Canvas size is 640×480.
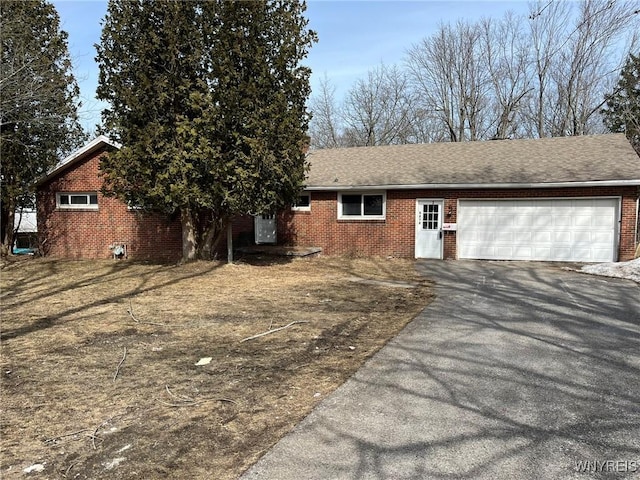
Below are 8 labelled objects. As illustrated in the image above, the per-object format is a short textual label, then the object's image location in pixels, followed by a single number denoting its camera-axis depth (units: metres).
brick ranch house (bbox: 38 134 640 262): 13.06
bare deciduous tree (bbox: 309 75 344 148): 35.38
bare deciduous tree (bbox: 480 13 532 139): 30.27
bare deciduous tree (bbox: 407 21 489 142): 31.08
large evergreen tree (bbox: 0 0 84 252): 12.93
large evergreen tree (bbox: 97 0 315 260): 10.19
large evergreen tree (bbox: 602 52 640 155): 23.84
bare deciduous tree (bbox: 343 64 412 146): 33.38
